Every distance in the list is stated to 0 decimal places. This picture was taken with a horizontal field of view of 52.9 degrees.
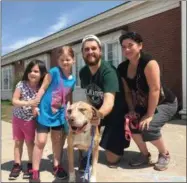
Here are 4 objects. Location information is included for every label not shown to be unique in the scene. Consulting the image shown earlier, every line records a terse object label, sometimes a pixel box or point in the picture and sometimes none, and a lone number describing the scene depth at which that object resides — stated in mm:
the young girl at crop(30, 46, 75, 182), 2421
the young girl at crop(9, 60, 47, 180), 2497
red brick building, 5668
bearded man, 2357
